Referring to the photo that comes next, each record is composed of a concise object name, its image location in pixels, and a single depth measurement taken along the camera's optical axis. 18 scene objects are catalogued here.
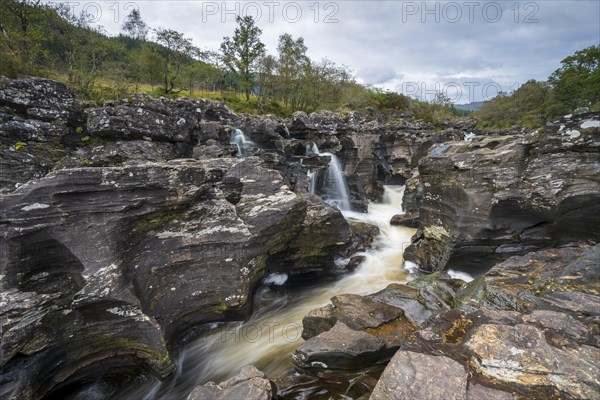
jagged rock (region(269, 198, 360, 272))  11.62
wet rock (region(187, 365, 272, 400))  4.80
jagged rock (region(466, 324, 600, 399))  3.35
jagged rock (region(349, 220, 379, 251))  15.20
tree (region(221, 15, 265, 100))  46.16
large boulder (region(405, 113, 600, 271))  8.46
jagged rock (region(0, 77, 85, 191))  11.52
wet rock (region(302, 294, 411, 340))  7.06
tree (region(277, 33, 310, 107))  47.49
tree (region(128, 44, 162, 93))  45.78
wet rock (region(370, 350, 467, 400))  3.41
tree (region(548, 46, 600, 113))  42.78
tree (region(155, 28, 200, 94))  49.56
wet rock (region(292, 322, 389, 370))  5.86
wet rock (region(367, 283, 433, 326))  7.34
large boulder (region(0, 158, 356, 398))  6.14
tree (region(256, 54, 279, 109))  47.03
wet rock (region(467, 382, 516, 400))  3.30
